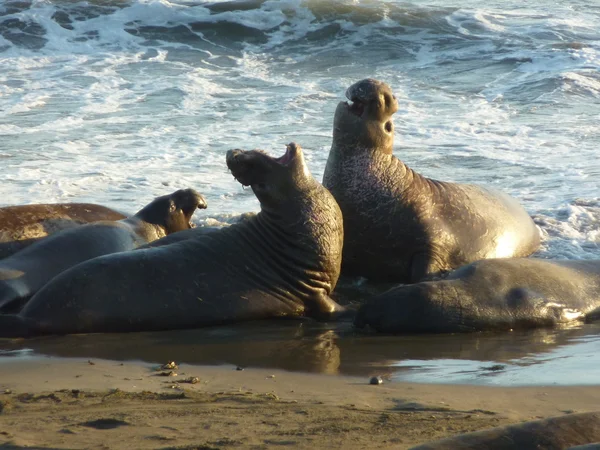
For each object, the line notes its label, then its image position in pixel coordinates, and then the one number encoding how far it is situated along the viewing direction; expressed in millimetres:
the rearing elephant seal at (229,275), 14328
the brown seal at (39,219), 18516
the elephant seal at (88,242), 16250
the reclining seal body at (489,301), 14422
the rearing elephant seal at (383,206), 18453
